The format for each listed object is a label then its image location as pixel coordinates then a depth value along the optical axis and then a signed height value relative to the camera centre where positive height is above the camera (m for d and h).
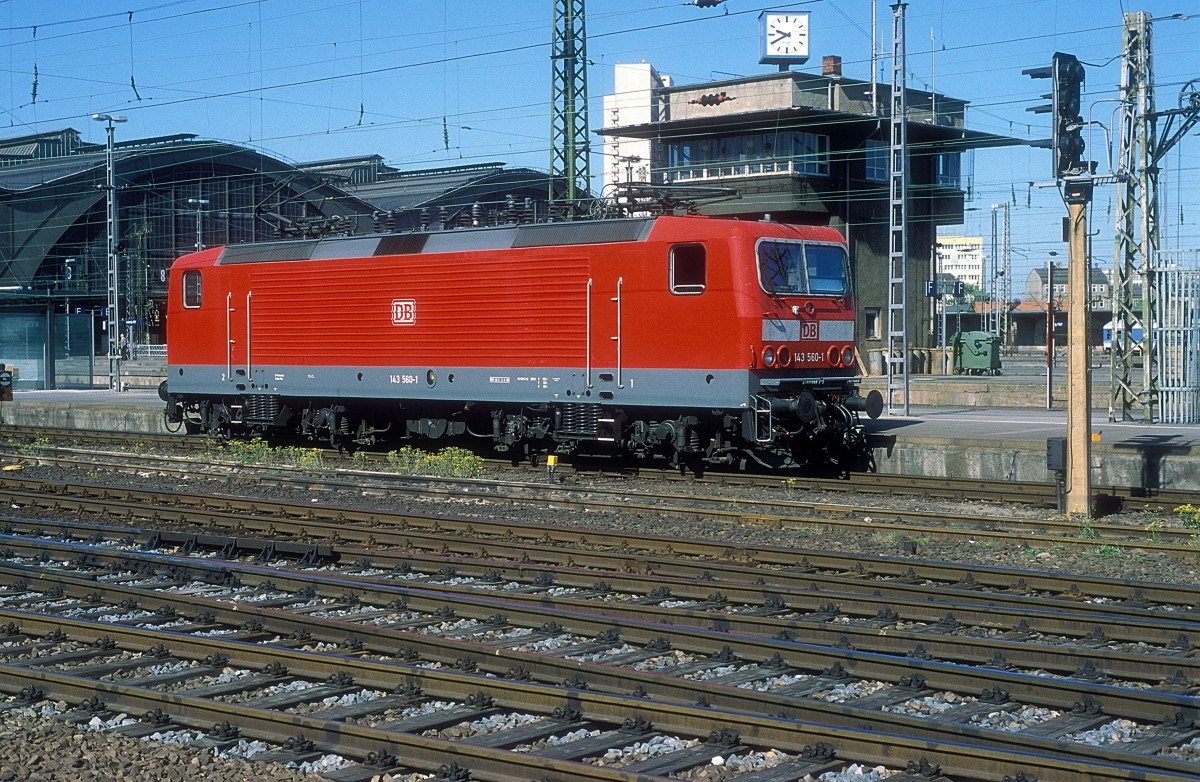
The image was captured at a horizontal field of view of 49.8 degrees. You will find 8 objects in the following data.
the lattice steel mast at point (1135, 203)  23.81 +3.11
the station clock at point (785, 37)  56.72 +14.76
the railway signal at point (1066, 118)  15.12 +2.96
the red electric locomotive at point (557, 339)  18.22 +0.56
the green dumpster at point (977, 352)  46.78 +0.67
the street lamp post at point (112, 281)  40.84 +3.28
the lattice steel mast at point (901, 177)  25.62 +4.00
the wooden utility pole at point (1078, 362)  15.16 +0.09
